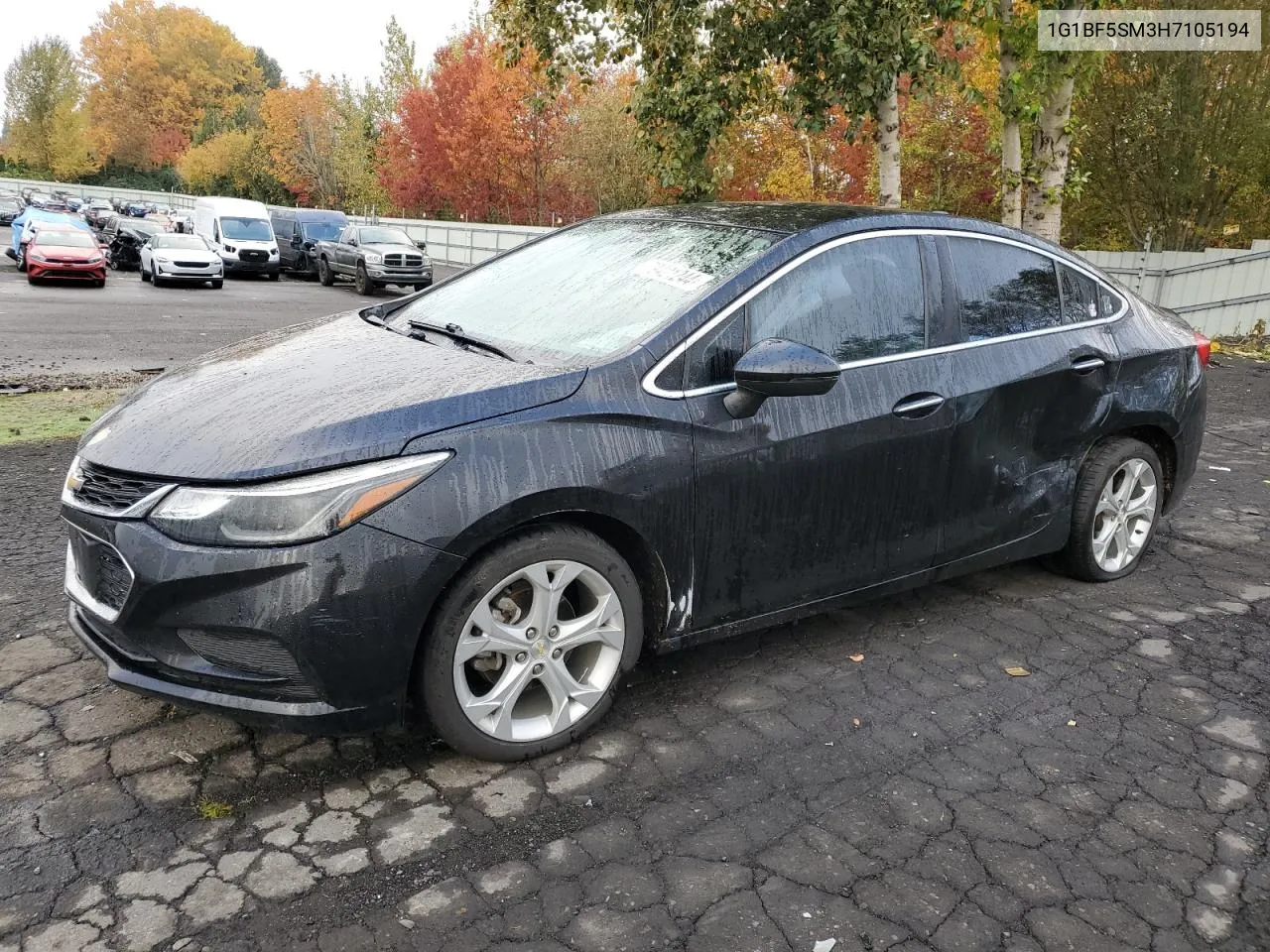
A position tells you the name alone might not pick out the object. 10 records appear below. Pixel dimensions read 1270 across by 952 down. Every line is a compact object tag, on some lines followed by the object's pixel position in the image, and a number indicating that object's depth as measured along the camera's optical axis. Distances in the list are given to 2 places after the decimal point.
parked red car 22.20
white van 28.52
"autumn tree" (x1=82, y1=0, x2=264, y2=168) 85.56
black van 29.95
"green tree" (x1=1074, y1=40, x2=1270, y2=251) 16.19
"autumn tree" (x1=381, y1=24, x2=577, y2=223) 34.31
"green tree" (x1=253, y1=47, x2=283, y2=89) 110.56
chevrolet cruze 2.76
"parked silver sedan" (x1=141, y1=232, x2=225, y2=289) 23.70
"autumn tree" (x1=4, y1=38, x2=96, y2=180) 79.50
